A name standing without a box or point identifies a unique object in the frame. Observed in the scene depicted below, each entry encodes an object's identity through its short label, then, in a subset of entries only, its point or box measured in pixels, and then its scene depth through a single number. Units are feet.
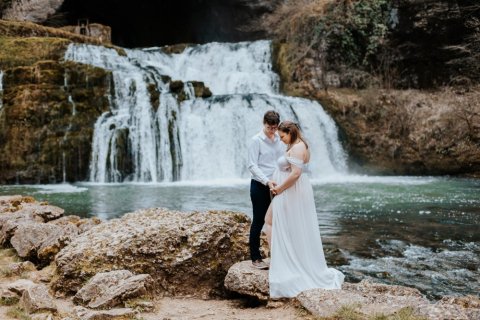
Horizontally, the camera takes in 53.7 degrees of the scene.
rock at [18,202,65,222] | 28.99
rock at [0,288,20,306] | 15.06
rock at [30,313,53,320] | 13.43
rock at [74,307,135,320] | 13.46
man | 17.02
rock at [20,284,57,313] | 14.16
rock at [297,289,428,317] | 13.25
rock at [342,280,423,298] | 16.49
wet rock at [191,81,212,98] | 70.05
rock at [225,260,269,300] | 16.12
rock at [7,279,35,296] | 15.52
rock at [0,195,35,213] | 32.09
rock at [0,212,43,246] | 23.53
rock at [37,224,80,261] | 20.26
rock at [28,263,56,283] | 18.25
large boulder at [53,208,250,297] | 17.48
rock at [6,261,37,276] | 19.11
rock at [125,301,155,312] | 14.95
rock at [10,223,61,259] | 21.17
